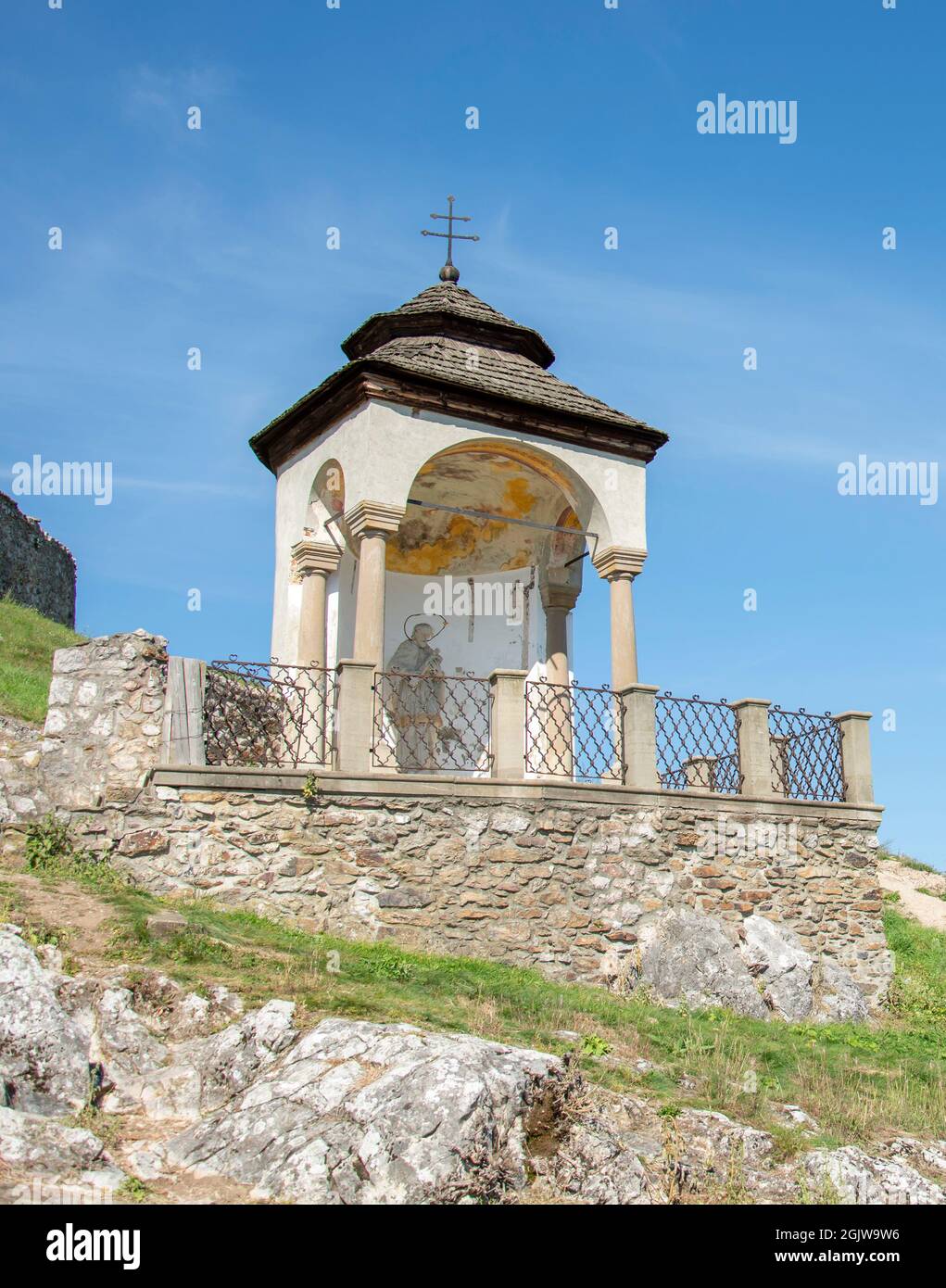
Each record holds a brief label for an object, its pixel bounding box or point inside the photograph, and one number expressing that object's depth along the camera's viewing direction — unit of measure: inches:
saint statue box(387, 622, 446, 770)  569.3
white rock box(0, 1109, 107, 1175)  235.1
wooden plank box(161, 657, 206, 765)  422.3
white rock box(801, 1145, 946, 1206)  270.5
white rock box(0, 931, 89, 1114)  265.1
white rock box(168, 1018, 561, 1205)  241.8
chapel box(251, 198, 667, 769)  512.7
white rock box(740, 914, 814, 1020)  468.1
